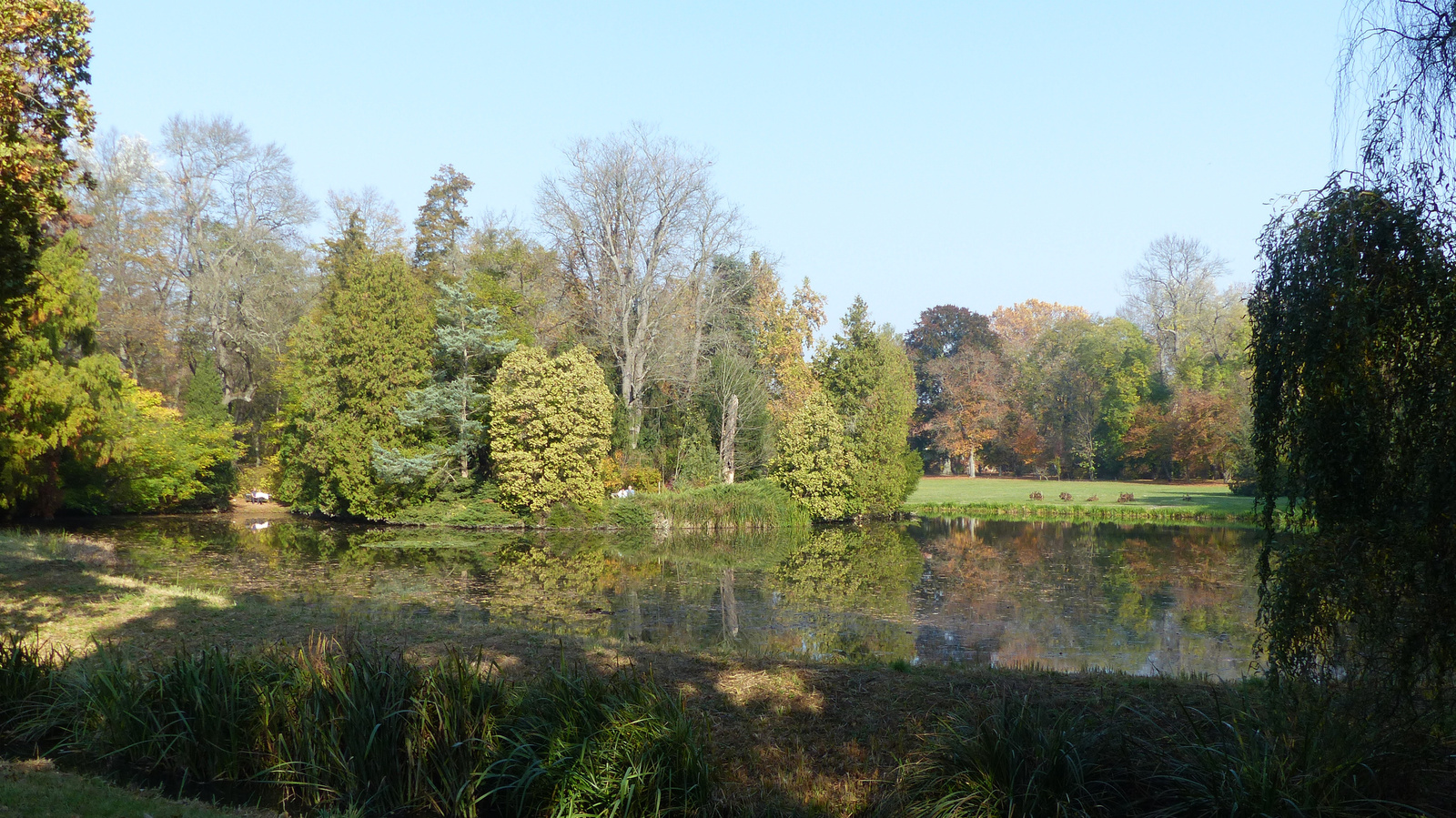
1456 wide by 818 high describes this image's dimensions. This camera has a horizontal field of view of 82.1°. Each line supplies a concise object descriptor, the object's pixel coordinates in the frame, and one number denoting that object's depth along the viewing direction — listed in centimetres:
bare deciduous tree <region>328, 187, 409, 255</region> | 3922
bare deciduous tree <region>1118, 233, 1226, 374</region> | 5209
